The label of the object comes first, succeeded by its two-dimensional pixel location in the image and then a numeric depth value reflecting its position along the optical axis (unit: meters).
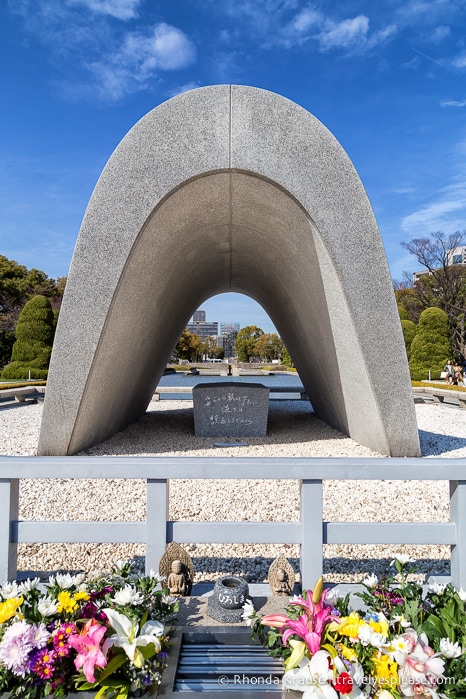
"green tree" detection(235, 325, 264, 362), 58.47
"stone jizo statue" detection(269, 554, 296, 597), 2.38
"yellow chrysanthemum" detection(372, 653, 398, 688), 1.49
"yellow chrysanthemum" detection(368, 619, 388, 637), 1.59
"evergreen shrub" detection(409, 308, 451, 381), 21.48
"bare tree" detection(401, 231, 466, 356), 30.91
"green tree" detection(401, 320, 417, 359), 25.20
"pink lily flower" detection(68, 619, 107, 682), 1.47
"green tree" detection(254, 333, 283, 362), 58.53
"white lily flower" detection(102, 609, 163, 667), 1.52
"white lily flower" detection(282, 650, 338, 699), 1.45
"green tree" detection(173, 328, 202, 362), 48.59
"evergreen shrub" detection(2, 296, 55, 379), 19.75
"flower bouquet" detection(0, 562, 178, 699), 1.51
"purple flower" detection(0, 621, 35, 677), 1.51
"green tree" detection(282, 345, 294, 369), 41.97
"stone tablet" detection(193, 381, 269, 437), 7.88
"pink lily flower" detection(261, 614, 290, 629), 1.71
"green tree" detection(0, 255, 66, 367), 30.17
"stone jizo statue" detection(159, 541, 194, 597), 2.33
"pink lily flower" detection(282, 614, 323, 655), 1.58
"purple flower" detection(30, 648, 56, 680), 1.51
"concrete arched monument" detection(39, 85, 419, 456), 5.08
